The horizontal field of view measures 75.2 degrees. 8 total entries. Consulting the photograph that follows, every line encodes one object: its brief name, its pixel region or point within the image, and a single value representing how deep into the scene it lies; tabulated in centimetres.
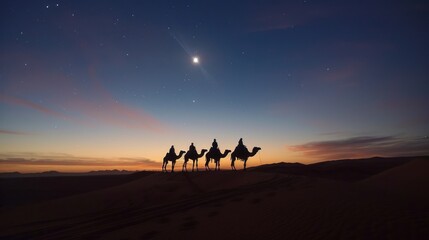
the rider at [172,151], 3047
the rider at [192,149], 2852
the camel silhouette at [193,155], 2869
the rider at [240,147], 2430
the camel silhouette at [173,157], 3019
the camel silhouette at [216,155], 2630
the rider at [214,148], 2622
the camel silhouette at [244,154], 2431
